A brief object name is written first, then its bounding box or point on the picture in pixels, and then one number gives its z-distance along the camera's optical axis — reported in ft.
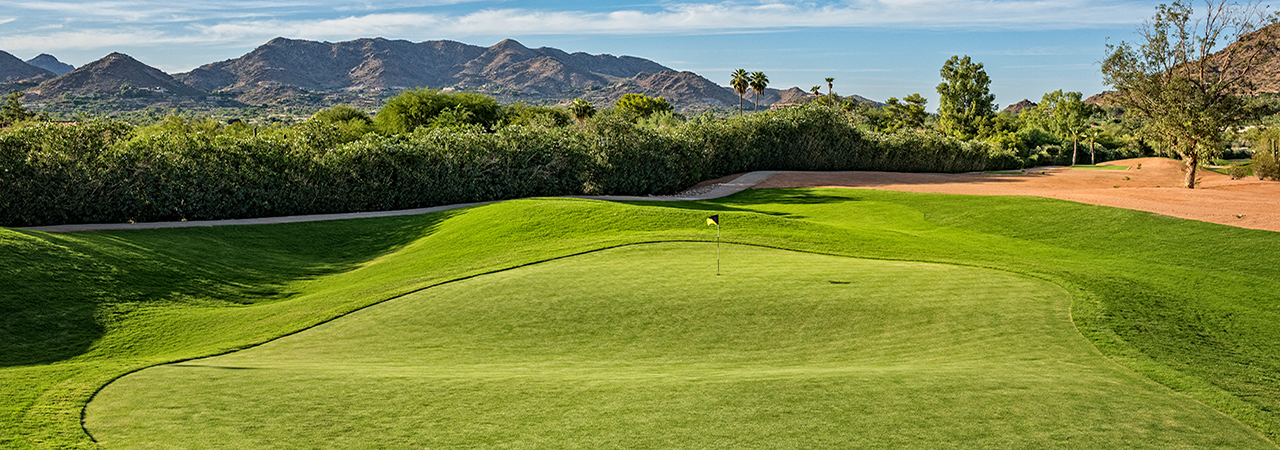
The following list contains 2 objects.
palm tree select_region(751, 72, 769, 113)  262.88
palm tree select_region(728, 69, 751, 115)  266.98
